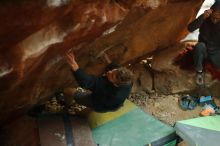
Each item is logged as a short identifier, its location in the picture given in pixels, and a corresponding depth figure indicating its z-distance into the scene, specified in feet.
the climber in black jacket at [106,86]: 14.56
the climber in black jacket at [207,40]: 18.16
